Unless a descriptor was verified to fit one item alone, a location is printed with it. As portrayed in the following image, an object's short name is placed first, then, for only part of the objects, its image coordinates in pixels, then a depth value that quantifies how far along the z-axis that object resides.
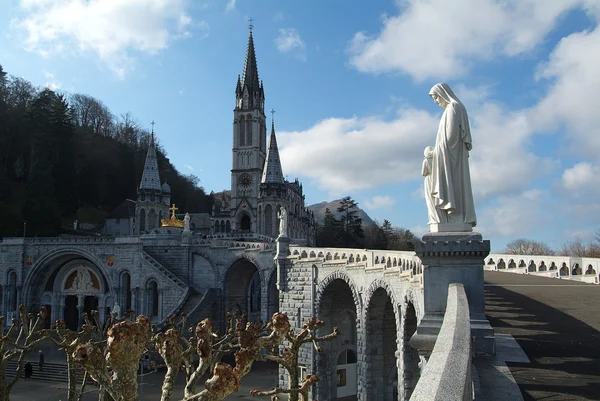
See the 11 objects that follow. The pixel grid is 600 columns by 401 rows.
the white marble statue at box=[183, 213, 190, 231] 36.58
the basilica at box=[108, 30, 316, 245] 49.78
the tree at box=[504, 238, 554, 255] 65.42
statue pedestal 6.00
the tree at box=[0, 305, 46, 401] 11.40
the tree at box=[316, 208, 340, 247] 68.26
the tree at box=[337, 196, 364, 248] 65.44
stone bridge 15.12
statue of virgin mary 6.23
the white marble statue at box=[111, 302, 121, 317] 32.84
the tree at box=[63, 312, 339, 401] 4.02
